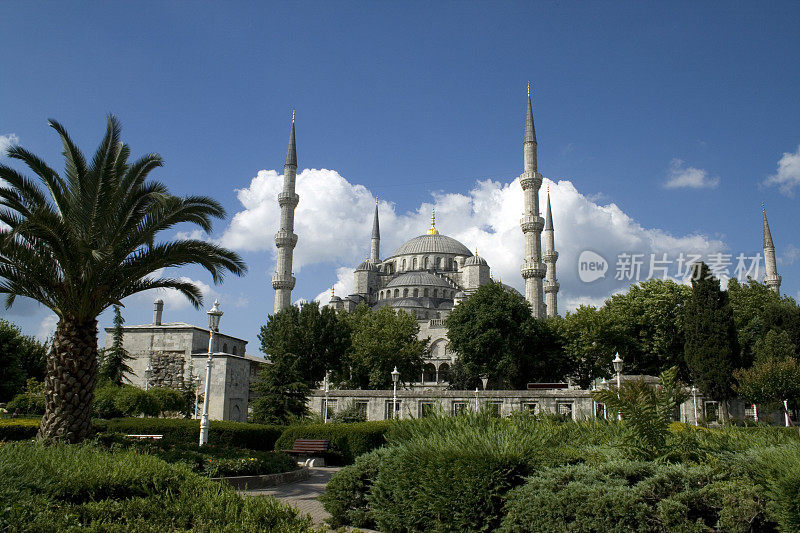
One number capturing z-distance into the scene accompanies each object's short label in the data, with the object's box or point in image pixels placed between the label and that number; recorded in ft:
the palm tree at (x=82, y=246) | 34.71
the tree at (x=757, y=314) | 109.19
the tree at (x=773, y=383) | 78.59
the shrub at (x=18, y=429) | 47.75
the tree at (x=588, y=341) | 116.67
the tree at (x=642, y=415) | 23.77
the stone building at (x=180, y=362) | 90.15
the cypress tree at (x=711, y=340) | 92.79
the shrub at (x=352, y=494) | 25.63
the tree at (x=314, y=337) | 120.78
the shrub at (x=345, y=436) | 55.11
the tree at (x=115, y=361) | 86.48
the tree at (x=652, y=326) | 115.34
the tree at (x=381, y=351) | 130.31
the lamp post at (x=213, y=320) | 46.64
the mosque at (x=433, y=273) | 158.40
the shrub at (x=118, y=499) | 16.79
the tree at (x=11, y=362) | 92.38
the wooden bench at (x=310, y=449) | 52.31
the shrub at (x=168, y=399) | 72.90
